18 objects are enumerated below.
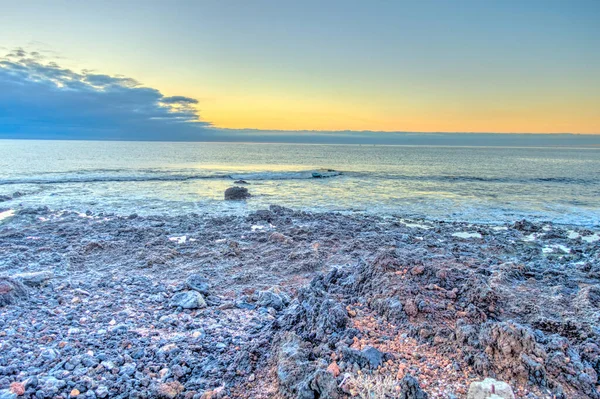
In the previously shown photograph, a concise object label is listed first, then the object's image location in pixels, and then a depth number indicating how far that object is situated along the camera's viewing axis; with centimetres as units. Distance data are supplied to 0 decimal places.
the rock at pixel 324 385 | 281
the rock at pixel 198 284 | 563
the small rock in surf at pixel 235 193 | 1766
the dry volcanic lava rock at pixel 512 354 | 302
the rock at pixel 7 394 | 291
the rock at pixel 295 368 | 293
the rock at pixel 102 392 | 308
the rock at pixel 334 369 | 310
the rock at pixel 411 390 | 275
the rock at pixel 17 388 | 298
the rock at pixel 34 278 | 557
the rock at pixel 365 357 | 322
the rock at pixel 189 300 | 505
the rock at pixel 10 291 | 485
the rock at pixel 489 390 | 273
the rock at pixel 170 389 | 315
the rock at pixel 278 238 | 930
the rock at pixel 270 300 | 514
